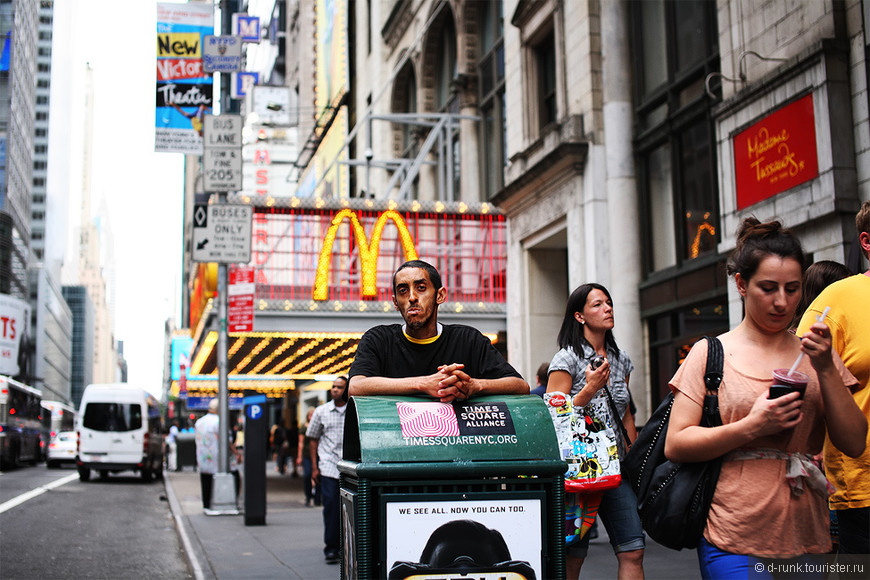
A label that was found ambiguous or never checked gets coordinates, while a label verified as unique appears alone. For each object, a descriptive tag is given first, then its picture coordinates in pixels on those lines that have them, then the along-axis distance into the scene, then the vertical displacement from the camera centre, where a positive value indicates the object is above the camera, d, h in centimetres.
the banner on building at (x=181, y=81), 1639 +579
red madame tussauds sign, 1046 +280
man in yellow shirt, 381 +8
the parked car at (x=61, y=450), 4016 -123
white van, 2892 -39
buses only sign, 1538 +287
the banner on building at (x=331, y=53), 3619 +1388
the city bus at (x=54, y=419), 4881 +2
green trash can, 381 -33
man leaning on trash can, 466 +32
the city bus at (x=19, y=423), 3312 -11
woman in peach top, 345 -11
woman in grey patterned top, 534 +16
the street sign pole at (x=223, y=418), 1516 -3
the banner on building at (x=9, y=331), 4528 +460
